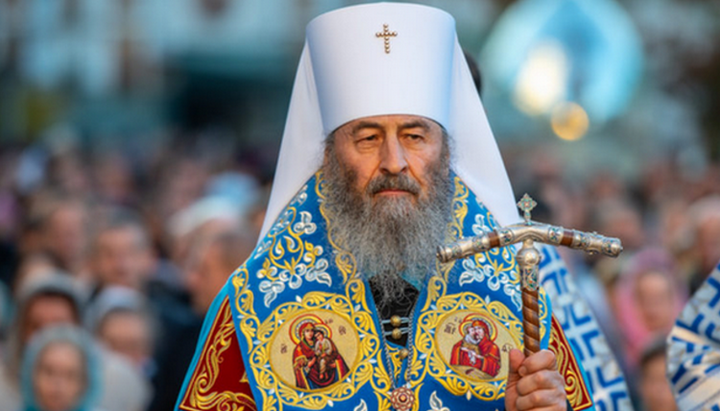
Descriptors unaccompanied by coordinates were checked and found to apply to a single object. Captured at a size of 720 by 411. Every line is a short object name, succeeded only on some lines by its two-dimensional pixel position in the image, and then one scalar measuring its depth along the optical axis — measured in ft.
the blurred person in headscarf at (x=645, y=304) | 50.01
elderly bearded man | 26.64
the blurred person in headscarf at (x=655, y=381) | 41.45
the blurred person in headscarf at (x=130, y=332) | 44.68
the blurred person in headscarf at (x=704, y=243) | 50.92
